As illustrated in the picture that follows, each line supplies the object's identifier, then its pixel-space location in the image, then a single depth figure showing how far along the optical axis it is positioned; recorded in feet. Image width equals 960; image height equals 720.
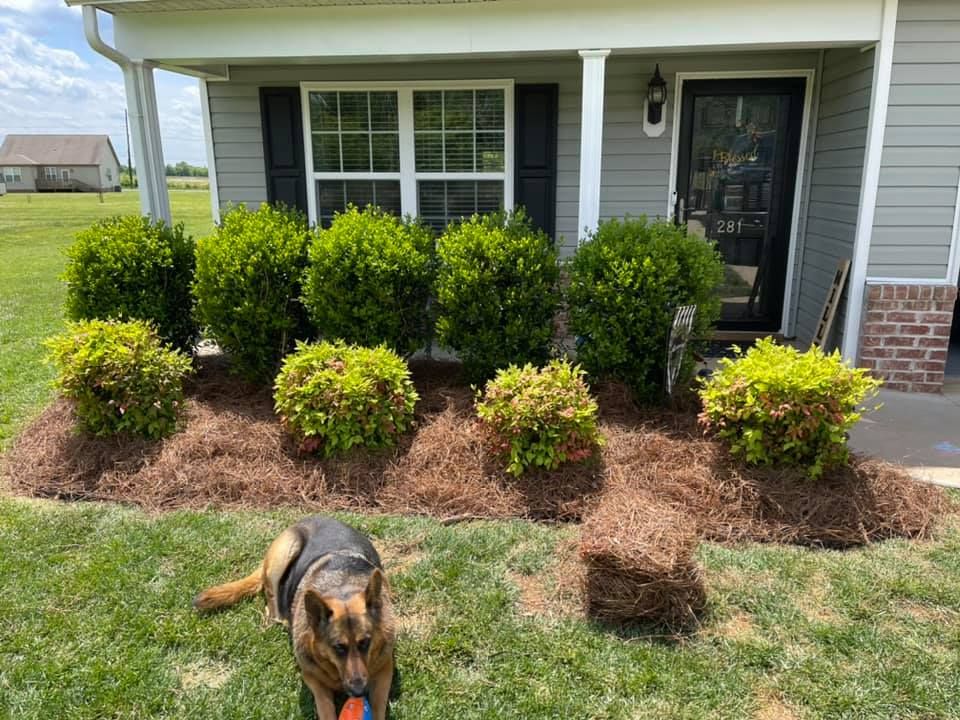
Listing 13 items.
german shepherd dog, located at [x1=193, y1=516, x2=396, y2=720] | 6.42
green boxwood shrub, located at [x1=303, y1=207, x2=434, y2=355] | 14.16
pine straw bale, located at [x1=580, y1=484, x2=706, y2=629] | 8.48
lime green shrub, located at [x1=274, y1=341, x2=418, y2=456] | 12.32
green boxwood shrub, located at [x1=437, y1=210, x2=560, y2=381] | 13.94
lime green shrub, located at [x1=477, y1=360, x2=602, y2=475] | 11.58
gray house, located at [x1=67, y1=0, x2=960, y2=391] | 15.30
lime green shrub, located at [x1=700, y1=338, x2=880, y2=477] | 10.99
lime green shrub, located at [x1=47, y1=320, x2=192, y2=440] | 12.74
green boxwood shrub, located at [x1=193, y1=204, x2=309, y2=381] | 14.51
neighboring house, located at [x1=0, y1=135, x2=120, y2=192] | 236.84
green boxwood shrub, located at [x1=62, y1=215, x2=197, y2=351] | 15.20
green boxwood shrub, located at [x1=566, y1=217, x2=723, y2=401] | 13.53
